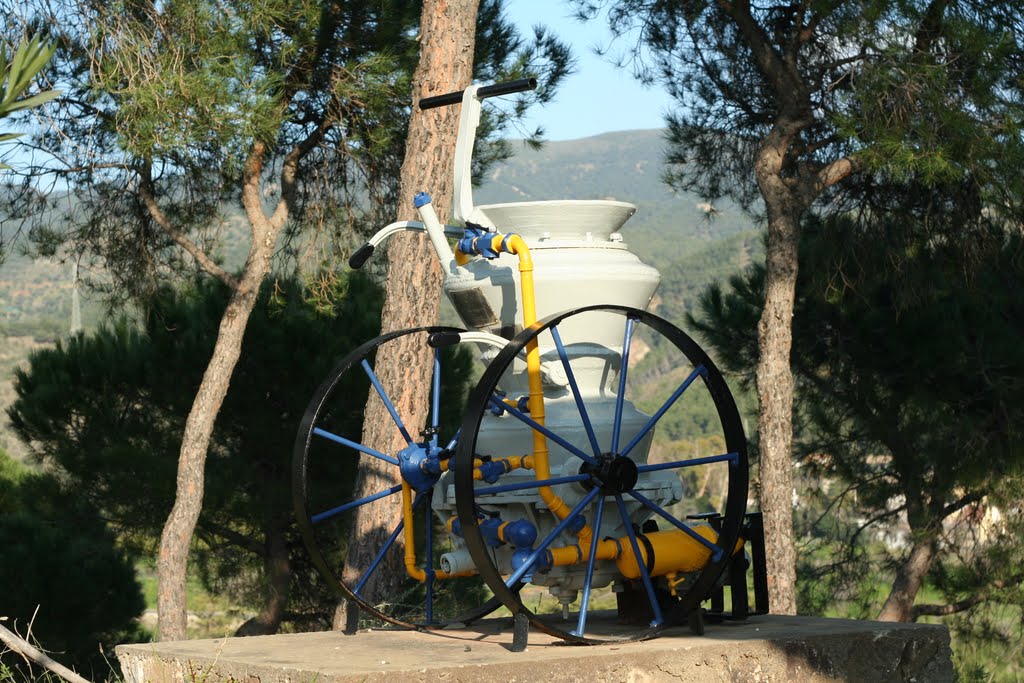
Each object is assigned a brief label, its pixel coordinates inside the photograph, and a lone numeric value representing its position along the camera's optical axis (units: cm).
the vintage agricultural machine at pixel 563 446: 352
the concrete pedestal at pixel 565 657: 320
